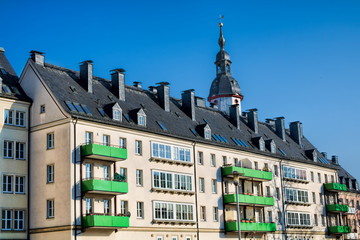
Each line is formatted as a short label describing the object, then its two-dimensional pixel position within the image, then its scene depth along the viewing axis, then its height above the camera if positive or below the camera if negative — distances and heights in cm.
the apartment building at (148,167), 5409 +670
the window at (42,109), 5694 +1193
